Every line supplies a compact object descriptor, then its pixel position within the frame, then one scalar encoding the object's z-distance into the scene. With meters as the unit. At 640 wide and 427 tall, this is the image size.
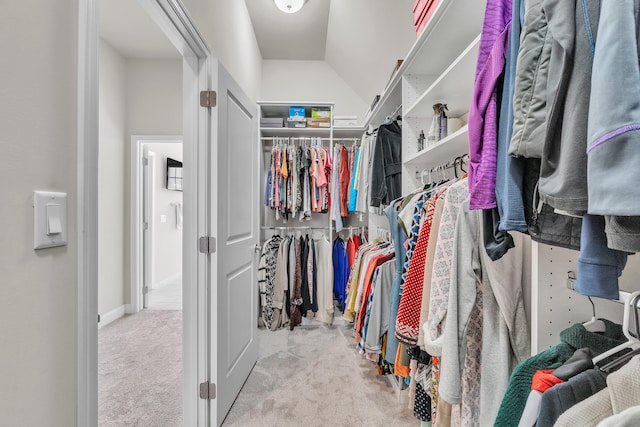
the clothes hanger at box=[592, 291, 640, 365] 0.55
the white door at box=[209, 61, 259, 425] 1.63
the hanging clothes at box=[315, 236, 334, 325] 3.08
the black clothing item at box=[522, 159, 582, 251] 0.61
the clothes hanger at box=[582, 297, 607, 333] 0.72
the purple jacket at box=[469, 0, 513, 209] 0.73
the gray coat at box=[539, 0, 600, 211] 0.48
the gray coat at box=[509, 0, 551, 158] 0.56
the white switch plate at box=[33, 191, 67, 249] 0.64
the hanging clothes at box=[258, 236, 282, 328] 3.04
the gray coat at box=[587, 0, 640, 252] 0.39
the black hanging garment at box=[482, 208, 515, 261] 0.74
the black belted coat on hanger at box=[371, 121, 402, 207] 2.16
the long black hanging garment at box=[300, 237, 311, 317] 3.06
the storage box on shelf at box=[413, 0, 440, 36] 1.40
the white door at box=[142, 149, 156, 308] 3.68
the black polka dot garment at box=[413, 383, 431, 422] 1.26
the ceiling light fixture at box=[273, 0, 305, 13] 2.59
